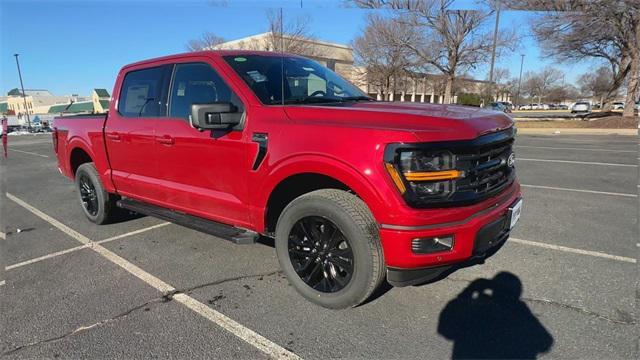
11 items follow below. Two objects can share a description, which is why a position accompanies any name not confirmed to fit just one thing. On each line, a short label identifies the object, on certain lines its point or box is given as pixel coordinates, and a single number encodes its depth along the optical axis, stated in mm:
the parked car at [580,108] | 48503
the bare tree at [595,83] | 68000
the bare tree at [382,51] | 27781
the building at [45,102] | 80812
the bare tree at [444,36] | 26219
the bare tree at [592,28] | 19484
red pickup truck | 2533
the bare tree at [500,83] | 80969
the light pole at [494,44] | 26012
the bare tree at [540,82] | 92500
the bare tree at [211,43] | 33750
